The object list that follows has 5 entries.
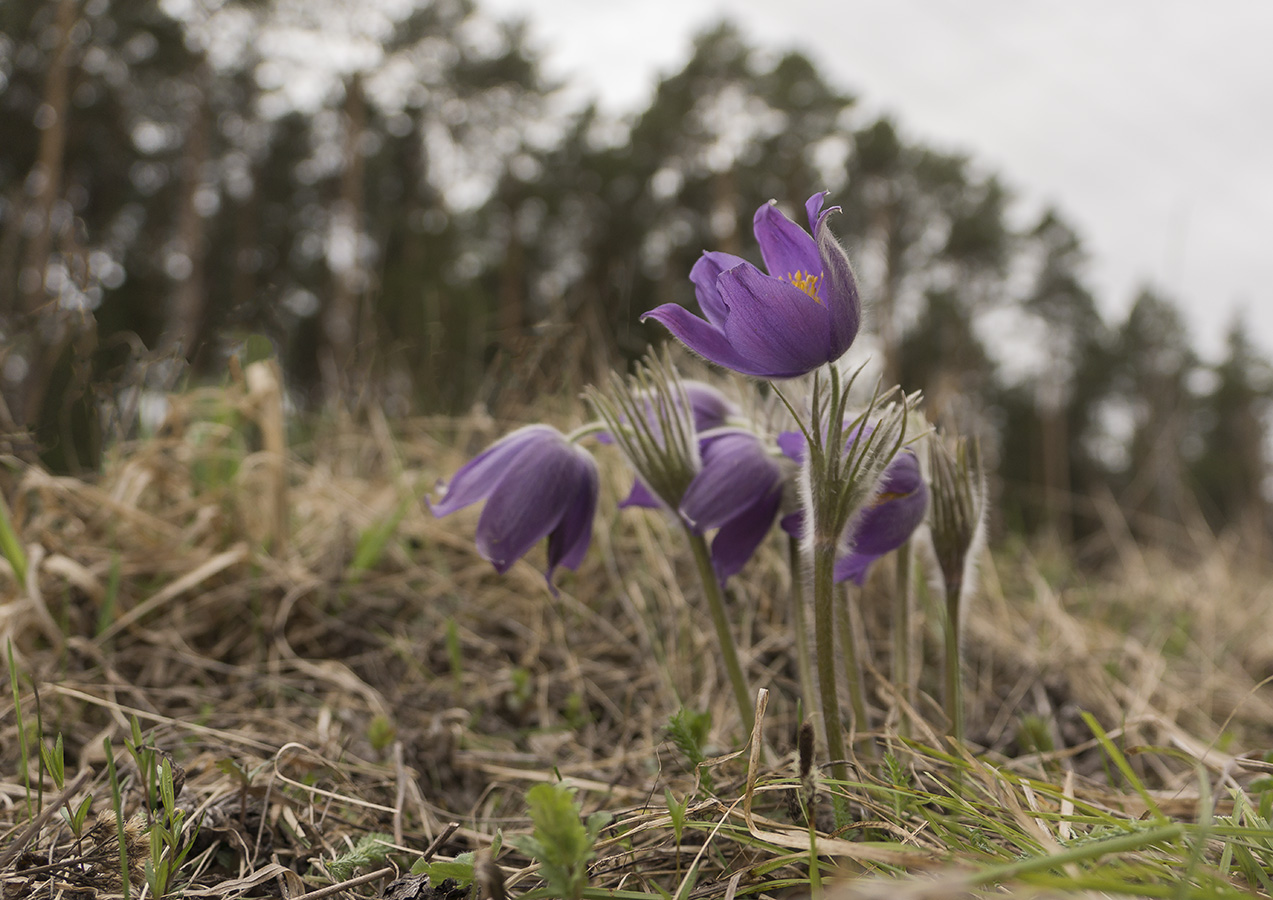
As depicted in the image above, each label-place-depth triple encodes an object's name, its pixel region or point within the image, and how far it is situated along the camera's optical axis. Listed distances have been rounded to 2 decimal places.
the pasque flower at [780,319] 0.28
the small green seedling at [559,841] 0.26
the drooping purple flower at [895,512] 0.31
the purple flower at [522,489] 0.33
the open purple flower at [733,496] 0.32
